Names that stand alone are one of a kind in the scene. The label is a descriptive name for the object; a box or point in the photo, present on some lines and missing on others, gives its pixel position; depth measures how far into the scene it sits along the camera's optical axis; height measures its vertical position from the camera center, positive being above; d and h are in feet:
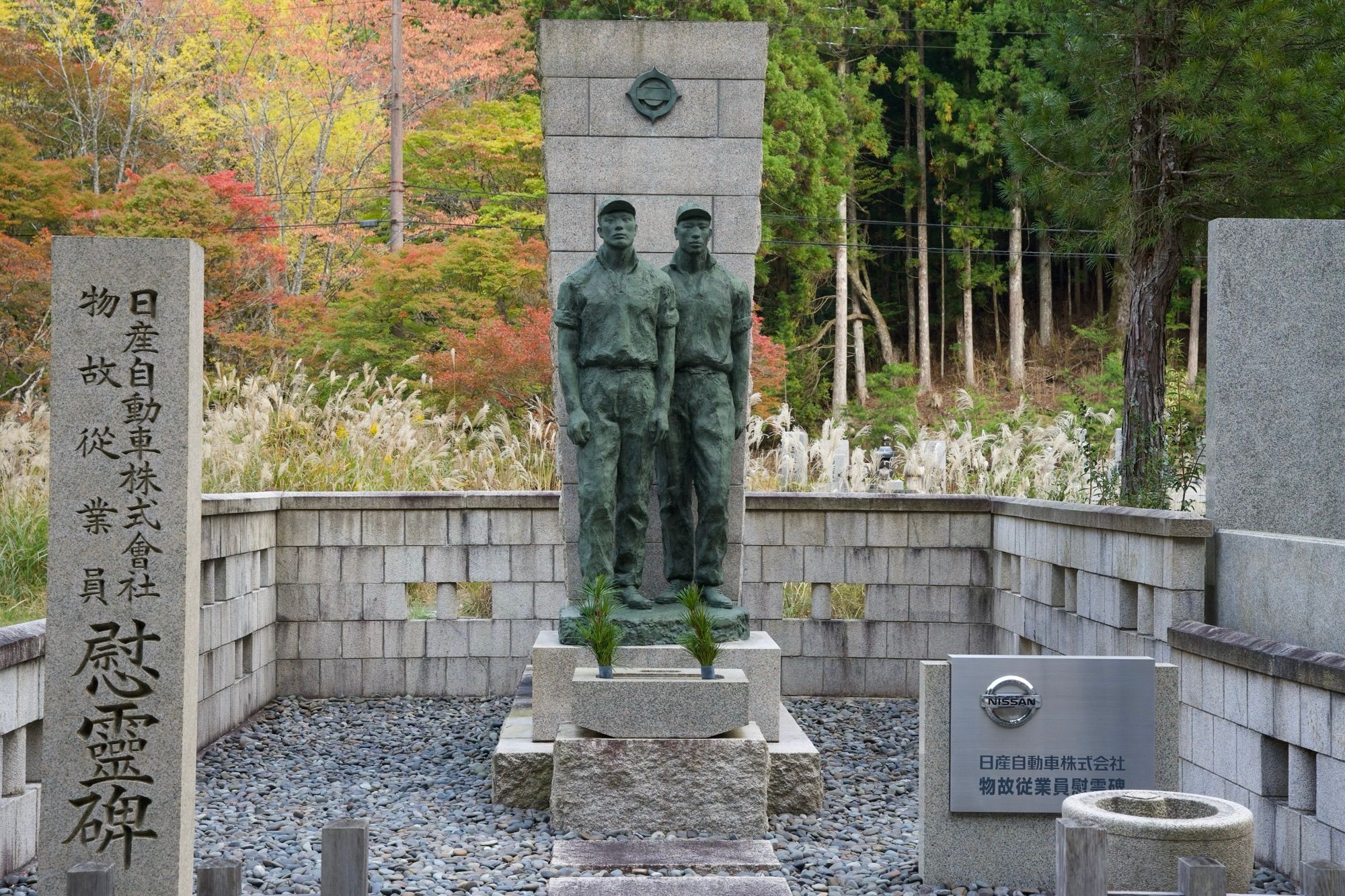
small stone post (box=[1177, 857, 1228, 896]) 8.73 -2.82
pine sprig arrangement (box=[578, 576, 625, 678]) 17.60 -2.55
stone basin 12.25 -3.66
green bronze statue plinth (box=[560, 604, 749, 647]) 20.01 -2.82
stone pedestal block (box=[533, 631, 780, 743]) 19.74 -3.48
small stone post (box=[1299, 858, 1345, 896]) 8.45 -2.73
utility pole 60.90 +11.72
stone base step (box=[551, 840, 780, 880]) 15.93 -5.09
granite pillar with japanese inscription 12.37 -1.29
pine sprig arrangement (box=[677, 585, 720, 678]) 17.38 -2.64
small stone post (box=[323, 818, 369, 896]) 8.91 -2.84
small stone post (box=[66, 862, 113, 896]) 8.66 -2.93
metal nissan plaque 14.39 -3.06
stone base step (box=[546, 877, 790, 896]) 14.64 -4.96
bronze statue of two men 20.02 +0.69
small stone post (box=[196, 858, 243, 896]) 8.66 -2.90
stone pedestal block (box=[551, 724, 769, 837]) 17.31 -4.47
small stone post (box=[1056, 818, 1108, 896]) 9.48 -2.96
